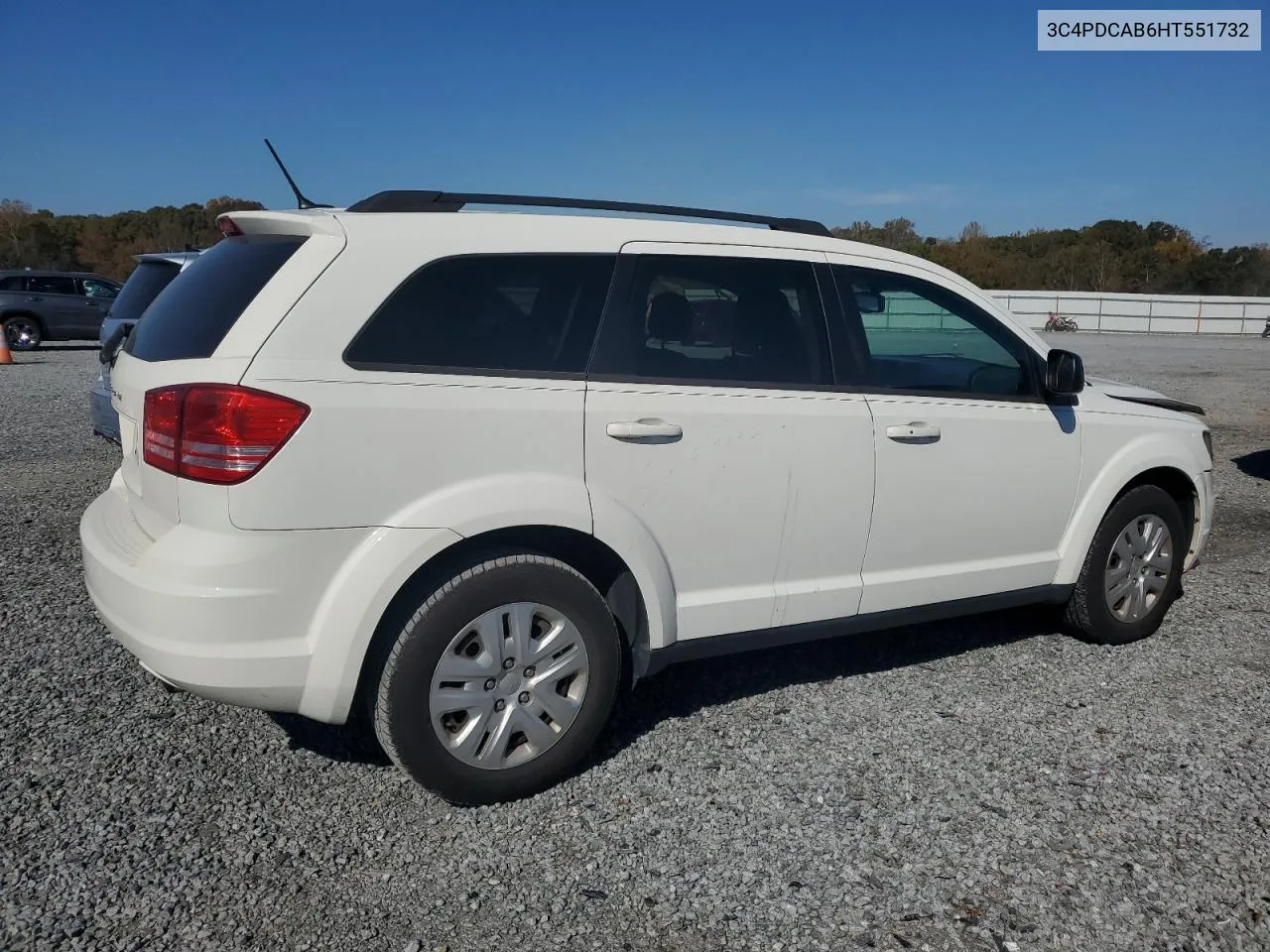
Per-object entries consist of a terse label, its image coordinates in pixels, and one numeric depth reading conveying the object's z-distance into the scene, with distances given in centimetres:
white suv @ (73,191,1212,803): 293
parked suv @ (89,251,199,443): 727
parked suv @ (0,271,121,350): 2164
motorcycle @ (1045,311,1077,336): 4419
